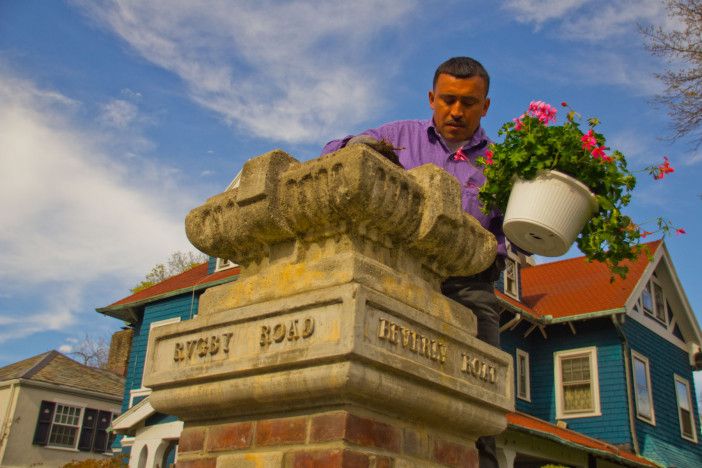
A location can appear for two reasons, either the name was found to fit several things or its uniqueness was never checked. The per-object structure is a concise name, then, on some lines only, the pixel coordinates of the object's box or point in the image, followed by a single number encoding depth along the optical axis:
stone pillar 2.04
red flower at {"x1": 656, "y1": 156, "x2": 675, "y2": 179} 3.50
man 2.95
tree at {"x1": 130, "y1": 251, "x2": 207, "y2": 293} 34.37
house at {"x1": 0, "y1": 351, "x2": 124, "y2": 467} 26.17
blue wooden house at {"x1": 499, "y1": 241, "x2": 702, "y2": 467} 17.28
